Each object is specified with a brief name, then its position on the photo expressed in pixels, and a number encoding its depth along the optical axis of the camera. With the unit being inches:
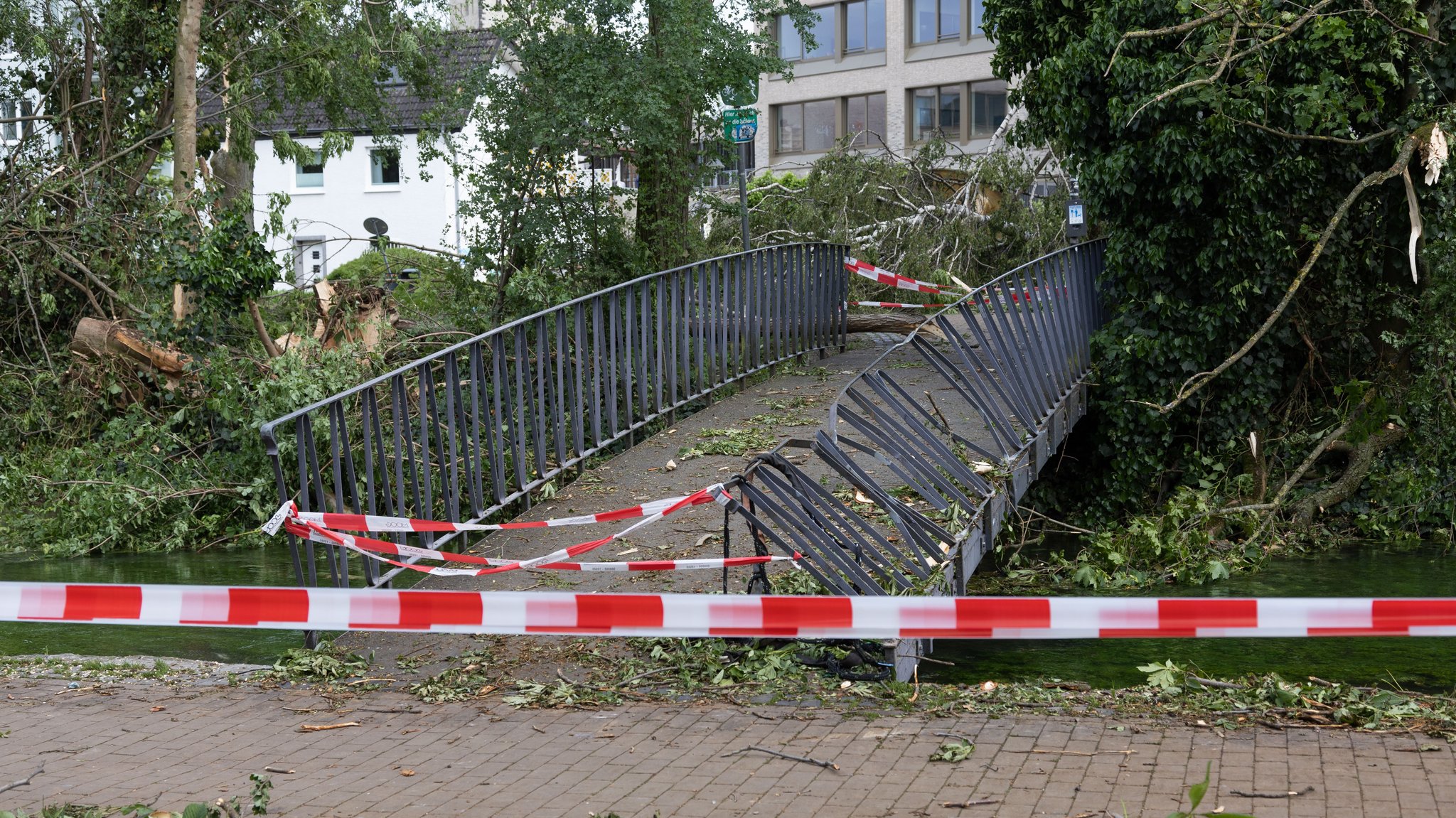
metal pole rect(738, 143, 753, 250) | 553.0
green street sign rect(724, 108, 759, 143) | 542.6
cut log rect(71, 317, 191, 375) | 504.4
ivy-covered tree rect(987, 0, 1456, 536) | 459.2
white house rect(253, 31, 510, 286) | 1563.7
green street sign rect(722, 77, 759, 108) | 559.2
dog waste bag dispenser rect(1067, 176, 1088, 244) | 607.2
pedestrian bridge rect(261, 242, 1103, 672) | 266.9
